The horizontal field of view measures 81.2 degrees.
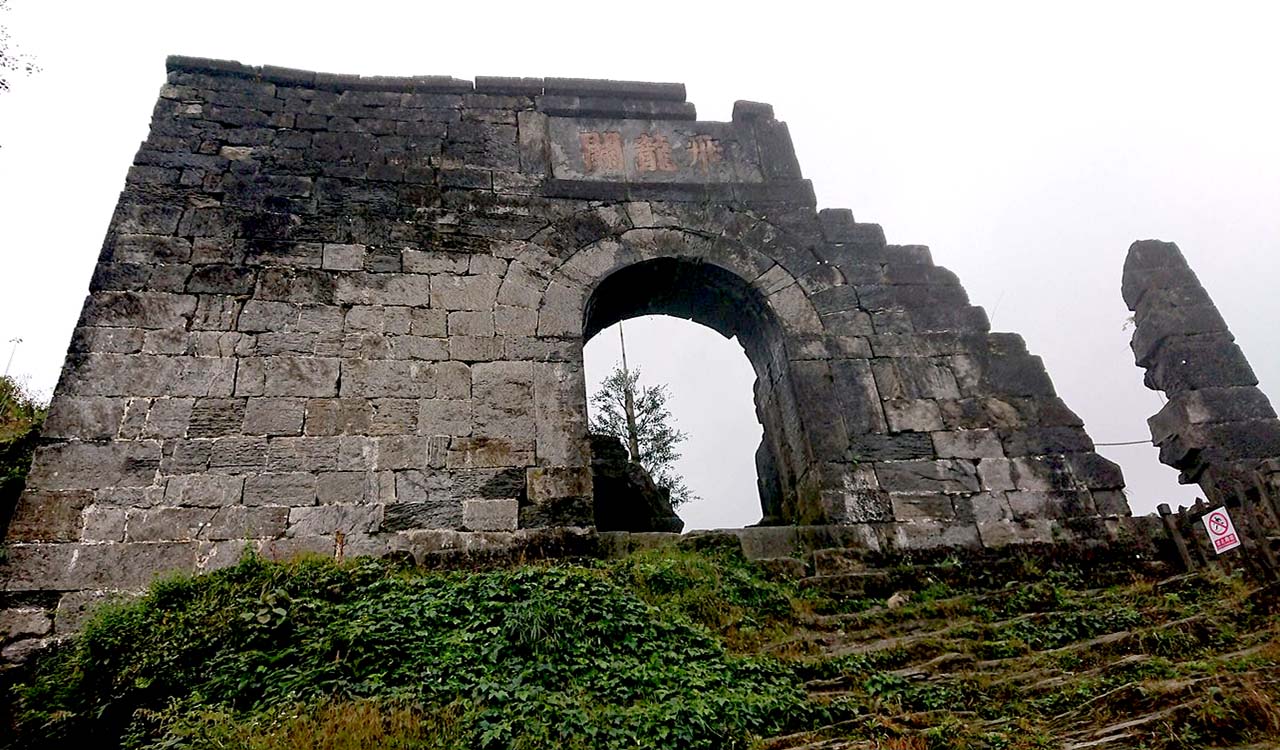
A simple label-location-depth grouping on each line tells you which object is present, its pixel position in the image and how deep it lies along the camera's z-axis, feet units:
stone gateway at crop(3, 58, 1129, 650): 18.72
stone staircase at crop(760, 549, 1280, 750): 12.34
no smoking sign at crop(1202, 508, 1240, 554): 18.44
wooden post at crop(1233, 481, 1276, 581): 16.94
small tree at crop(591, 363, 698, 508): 52.01
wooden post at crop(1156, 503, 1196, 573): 19.44
